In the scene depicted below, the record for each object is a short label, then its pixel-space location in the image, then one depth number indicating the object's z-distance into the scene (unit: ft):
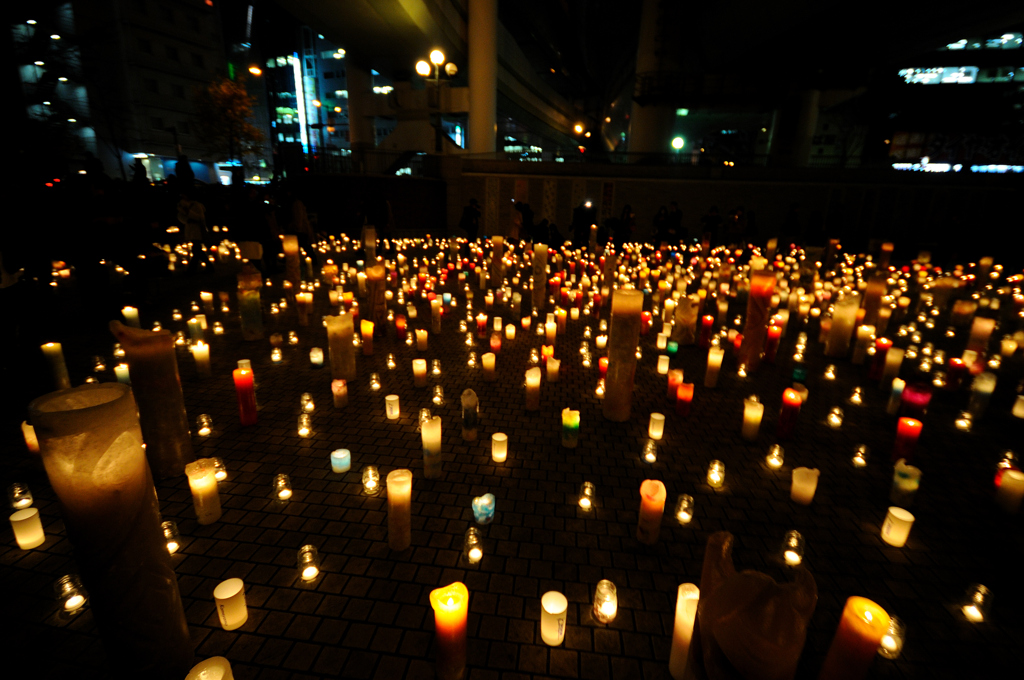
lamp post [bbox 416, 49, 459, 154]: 38.91
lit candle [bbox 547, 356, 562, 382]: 19.21
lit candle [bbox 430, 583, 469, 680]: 7.20
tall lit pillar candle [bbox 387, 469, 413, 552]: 9.77
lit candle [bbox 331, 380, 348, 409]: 16.56
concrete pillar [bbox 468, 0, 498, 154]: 67.41
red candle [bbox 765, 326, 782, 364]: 21.86
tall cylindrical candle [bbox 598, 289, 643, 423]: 15.53
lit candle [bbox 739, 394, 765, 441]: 15.10
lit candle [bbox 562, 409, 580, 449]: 14.51
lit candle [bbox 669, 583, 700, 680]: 7.63
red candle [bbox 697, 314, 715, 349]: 23.79
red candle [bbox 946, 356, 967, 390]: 19.22
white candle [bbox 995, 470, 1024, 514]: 12.09
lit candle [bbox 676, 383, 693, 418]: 16.97
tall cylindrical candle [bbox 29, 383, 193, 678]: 6.50
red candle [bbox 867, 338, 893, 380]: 20.08
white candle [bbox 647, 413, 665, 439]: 15.08
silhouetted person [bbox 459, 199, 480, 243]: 48.93
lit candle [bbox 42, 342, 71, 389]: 16.07
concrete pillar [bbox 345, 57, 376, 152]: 80.53
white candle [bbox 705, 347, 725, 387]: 19.17
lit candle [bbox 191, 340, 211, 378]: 18.52
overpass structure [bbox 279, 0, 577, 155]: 59.11
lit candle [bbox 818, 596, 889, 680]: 6.89
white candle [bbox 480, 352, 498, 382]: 19.11
